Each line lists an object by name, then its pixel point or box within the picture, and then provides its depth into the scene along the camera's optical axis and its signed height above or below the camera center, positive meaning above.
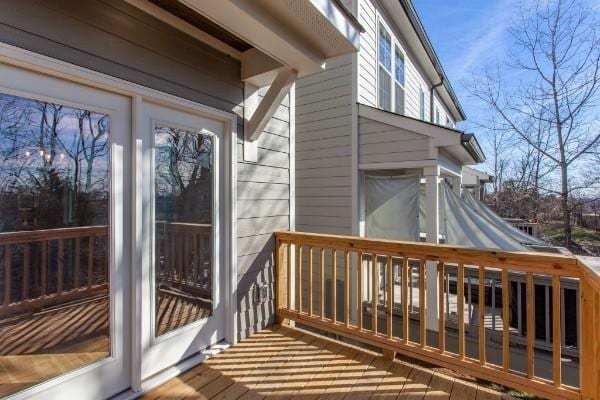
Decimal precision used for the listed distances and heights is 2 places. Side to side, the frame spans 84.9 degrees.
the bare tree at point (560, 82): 8.40 +3.38
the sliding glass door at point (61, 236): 1.61 -0.16
